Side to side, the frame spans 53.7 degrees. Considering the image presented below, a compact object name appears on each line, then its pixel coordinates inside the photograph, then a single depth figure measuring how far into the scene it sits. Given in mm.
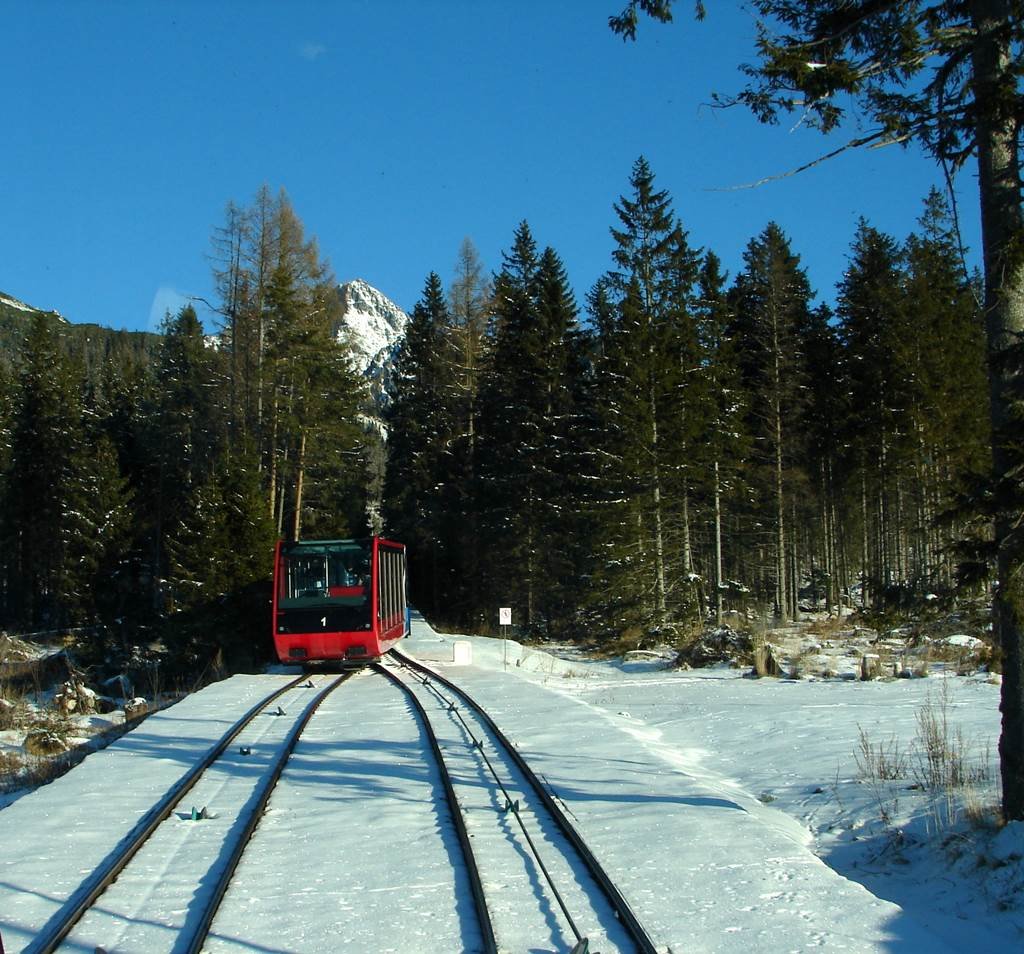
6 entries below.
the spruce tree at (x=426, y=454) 44750
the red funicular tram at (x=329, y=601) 21875
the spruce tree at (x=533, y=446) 37000
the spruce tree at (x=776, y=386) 35969
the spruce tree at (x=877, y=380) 34562
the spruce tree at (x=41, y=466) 49719
